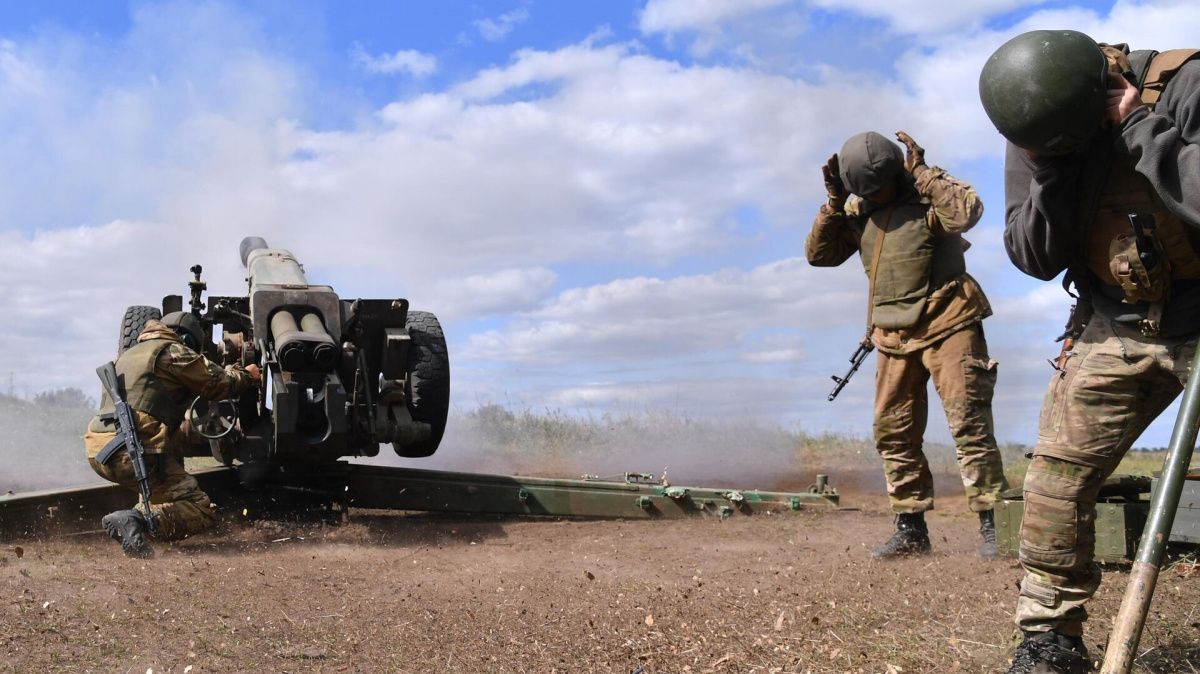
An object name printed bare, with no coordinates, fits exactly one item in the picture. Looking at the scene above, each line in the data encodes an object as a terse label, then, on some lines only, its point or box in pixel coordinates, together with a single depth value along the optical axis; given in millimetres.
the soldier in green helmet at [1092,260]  3242
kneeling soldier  6648
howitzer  7055
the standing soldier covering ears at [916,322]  5785
